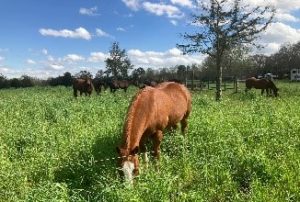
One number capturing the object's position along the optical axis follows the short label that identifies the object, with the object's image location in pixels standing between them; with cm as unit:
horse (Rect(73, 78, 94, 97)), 2284
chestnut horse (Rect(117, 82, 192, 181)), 437
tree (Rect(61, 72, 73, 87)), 5345
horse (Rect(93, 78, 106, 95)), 2679
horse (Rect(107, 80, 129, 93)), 2880
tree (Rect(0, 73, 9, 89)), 5767
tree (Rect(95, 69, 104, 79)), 6918
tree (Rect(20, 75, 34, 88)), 5832
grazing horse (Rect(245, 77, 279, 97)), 2146
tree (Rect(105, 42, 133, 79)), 5498
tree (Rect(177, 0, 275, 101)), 1874
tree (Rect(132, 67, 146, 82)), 5837
